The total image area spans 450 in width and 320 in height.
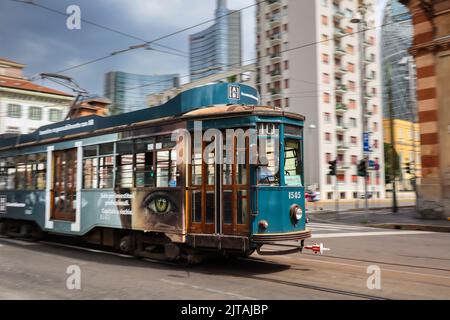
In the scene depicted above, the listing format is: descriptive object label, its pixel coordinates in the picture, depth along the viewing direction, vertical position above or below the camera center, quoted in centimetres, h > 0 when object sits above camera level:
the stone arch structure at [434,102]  1945 +377
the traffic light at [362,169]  2138 +73
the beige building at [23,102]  4984 +988
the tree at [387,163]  6255 +314
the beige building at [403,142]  6644 +666
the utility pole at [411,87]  3341 +810
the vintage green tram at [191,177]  791 +15
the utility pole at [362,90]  2123 +481
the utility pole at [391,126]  2586 +352
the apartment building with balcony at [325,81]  4950 +1255
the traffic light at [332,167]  2349 +92
